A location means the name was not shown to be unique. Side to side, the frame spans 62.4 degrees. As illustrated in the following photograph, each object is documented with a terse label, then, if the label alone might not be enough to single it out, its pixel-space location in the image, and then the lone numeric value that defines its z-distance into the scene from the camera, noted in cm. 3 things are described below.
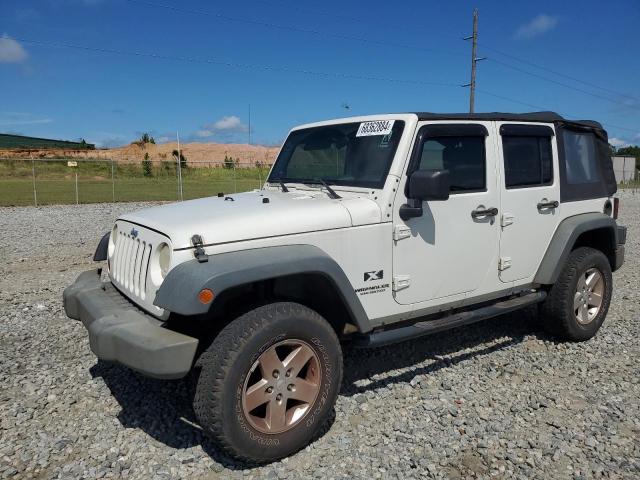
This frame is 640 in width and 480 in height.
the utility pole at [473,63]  3109
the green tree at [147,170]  4063
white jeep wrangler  291
